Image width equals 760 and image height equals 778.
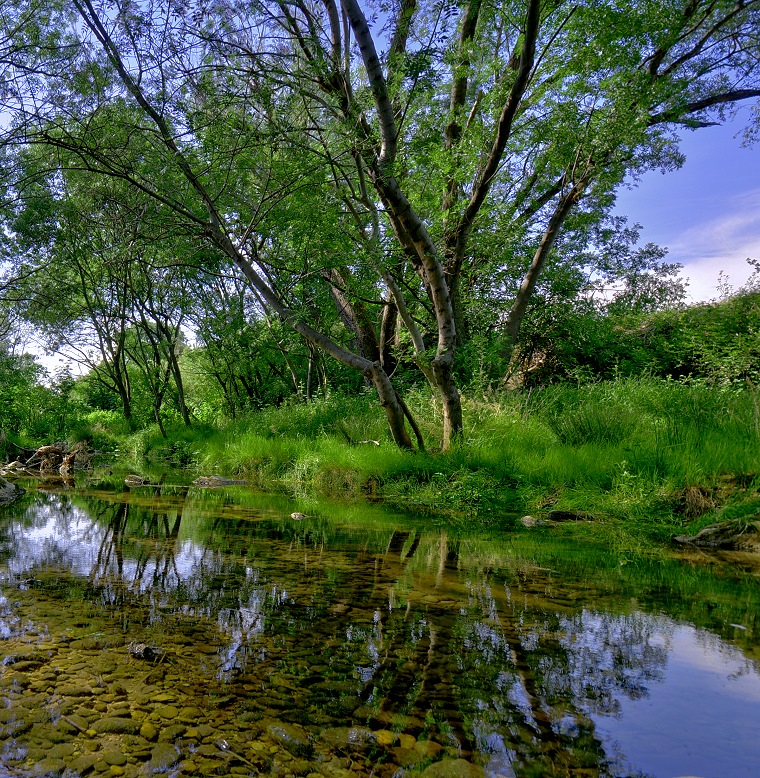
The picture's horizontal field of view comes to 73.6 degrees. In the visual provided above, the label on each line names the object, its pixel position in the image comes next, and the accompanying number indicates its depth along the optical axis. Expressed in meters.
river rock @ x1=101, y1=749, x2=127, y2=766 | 1.68
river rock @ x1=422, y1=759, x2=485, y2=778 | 1.66
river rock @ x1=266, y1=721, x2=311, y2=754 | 1.79
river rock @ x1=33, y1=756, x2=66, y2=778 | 1.61
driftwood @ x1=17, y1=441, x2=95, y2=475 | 14.22
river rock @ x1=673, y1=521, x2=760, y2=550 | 4.94
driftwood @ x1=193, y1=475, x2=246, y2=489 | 11.27
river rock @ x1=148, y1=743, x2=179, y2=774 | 1.67
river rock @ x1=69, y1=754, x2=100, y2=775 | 1.63
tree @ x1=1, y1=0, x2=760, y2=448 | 7.37
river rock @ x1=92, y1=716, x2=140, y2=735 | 1.85
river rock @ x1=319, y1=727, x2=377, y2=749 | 1.81
